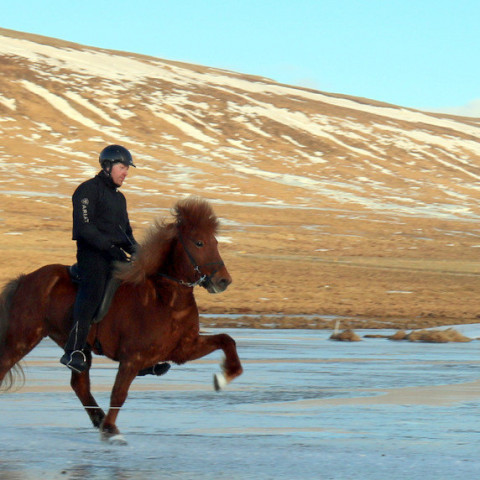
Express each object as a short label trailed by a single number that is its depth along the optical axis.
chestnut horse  18.57
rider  18.88
